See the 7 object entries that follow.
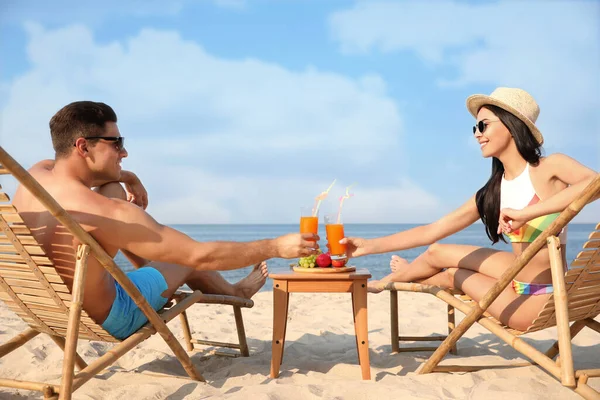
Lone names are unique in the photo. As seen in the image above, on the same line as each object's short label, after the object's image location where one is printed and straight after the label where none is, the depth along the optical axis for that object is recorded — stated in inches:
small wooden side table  140.3
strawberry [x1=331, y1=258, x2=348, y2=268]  148.9
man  110.2
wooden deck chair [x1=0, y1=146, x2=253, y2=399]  100.3
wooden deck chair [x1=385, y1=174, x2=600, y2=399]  110.0
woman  127.6
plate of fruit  144.4
